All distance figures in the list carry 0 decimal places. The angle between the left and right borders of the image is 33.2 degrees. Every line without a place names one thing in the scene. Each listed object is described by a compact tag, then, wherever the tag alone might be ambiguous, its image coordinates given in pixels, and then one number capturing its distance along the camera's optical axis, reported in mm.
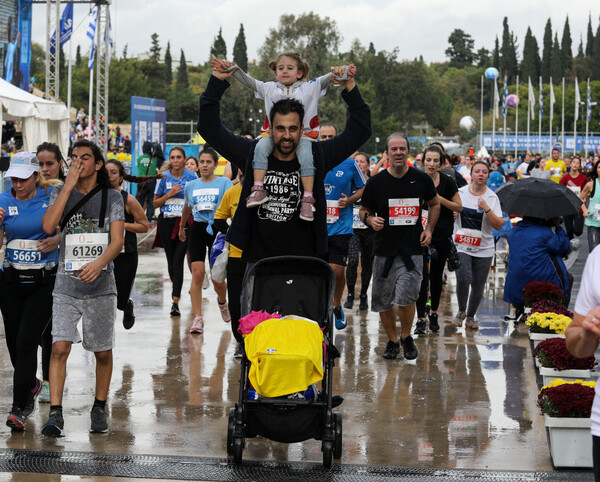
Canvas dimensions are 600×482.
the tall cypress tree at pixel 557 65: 147625
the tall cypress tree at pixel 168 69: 153150
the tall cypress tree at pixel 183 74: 150625
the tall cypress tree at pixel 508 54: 170375
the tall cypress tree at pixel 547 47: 154500
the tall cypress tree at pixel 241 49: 132238
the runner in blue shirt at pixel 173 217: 11609
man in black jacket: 6414
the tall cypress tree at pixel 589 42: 157125
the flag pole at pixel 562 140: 83150
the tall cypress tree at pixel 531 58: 153500
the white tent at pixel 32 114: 18641
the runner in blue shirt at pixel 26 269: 6586
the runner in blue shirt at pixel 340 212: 10672
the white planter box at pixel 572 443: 5863
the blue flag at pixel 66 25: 31562
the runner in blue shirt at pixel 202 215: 10555
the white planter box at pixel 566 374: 7062
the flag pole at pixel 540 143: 84688
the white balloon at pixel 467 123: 99312
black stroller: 5695
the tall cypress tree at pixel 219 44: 142675
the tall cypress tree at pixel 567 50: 150500
